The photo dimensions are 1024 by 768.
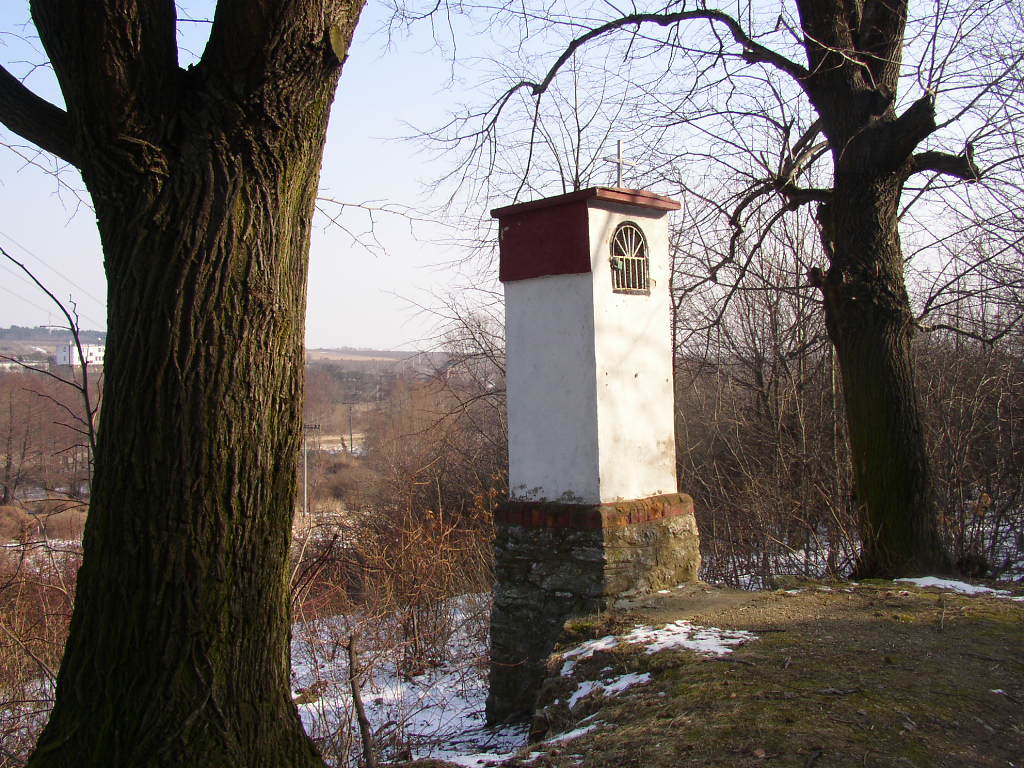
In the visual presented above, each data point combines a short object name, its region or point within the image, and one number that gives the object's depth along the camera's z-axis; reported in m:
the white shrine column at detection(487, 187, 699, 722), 5.13
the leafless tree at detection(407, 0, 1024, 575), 6.33
